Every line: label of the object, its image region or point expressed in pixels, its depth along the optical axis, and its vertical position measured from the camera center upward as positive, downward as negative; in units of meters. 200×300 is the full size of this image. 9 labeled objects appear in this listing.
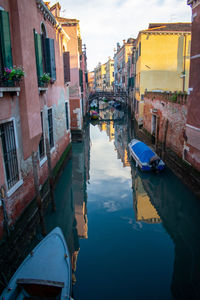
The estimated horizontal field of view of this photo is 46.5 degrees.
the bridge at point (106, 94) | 33.00 +0.82
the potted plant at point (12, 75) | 4.66 +0.55
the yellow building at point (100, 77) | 66.12 +6.87
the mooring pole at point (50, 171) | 7.04 -2.08
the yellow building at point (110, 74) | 57.00 +6.59
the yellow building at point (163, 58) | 18.48 +3.28
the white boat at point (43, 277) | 3.74 -2.89
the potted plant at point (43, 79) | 7.09 +0.68
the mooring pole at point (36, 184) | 5.44 -1.89
